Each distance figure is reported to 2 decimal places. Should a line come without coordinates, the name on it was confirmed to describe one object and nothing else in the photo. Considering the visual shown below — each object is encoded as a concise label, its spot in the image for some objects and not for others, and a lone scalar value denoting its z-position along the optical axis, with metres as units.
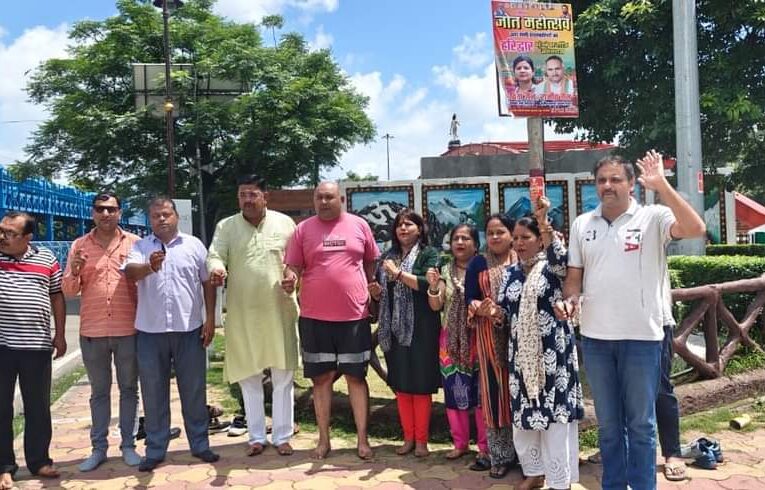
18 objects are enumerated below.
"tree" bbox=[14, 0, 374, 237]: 16.38
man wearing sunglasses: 3.91
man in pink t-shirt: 3.94
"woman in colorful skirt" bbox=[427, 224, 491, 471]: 3.69
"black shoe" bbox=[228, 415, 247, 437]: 4.60
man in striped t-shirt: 3.72
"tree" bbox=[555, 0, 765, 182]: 8.86
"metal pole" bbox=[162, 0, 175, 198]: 10.74
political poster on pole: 8.89
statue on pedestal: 29.53
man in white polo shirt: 2.84
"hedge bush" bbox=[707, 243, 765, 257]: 10.55
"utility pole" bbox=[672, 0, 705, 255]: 7.84
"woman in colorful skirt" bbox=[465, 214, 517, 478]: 3.44
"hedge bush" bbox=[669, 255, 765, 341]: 6.25
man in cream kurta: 4.09
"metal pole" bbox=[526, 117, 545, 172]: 8.77
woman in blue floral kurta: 3.15
